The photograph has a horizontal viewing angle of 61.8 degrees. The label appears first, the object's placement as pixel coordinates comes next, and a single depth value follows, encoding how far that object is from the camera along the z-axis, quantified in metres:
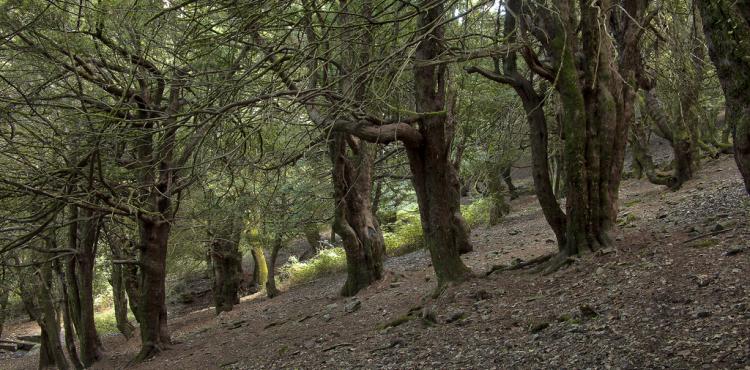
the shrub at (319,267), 20.38
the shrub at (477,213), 21.42
